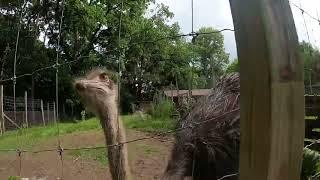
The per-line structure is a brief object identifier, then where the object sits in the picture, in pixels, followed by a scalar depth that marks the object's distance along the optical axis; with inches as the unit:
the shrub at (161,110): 123.5
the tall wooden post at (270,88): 13.9
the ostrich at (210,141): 49.0
